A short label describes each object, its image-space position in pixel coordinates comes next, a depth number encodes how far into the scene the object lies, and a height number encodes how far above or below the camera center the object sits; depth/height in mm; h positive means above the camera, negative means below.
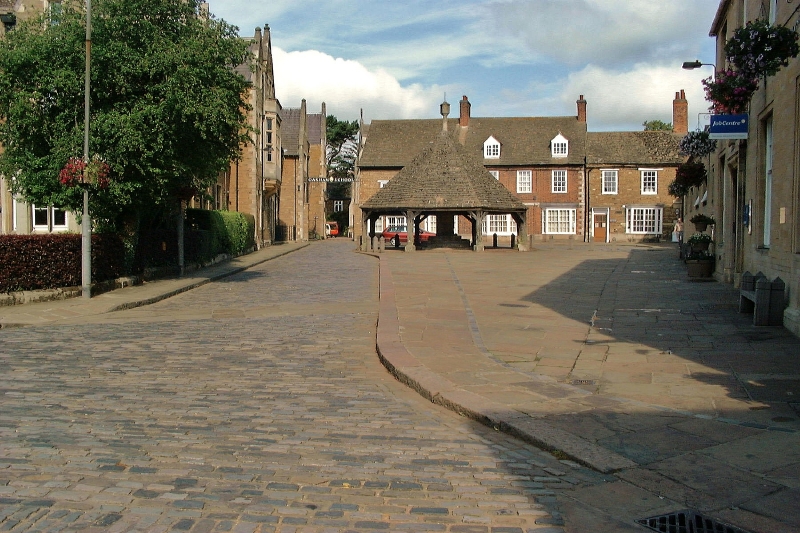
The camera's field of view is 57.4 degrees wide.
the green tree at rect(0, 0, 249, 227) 16922 +3401
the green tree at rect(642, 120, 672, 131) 79625 +12746
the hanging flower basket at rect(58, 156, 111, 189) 15969 +1520
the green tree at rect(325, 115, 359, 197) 92750 +12589
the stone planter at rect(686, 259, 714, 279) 19016 -718
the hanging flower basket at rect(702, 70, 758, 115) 11844 +2495
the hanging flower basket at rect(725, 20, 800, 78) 10055 +2728
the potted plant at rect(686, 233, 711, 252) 19812 -13
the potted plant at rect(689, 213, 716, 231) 20641 +550
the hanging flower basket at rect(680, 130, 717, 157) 19188 +2575
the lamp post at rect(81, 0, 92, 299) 16188 -80
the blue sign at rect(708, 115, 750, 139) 13266 +2075
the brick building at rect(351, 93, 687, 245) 53469 +5483
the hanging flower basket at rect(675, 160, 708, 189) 23594 +2181
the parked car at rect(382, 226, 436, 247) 49844 +526
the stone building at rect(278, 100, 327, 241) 58969 +5097
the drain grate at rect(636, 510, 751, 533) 4203 -1655
